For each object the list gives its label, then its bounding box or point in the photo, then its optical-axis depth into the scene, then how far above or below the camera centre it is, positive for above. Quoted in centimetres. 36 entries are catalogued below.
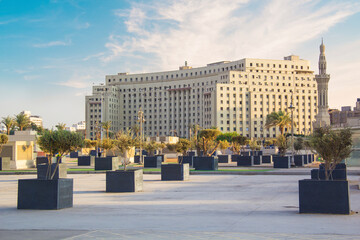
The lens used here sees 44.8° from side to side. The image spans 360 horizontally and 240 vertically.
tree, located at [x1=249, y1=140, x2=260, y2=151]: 6507 +186
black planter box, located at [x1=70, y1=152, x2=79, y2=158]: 7422 +57
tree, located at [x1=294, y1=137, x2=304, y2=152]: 5481 +151
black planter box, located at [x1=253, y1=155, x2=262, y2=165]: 4747 -29
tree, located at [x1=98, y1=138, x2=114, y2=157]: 4912 +159
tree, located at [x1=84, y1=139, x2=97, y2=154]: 6034 +210
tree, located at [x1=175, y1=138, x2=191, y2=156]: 3850 +104
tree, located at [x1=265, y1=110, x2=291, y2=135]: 9988 +888
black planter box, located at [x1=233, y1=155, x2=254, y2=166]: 4419 -27
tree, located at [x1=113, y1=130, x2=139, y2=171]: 2452 +79
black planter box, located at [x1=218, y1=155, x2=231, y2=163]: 5397 -18
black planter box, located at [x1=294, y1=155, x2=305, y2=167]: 4302 -29
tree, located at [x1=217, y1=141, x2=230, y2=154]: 5673 +178
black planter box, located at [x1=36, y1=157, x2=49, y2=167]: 4169 -14
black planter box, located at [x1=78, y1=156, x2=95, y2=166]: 4616 -28
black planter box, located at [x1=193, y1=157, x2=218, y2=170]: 3397 -42
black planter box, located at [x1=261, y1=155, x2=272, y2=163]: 5184 -15
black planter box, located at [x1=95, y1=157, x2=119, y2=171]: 3591 -40
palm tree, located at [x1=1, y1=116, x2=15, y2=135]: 8293 +711
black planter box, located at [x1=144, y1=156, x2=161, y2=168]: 4109 -38
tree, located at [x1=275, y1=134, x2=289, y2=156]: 4681 +154
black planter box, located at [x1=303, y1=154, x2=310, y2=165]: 4703 -22
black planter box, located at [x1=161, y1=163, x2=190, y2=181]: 2461 -80
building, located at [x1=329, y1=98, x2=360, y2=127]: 16273 +1622
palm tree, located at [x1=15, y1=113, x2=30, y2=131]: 9379 +815
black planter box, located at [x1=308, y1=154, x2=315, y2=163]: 5259 -12
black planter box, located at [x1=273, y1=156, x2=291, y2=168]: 3881 -43
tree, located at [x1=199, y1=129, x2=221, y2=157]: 3784 +177
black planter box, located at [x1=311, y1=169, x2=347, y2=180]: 1967 -78
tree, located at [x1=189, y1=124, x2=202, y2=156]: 4099 +134
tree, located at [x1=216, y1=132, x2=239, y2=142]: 12061 +600
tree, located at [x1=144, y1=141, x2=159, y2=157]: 5416 +136
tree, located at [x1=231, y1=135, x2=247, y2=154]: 6638 +251
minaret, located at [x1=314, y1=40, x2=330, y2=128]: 12044 +1825
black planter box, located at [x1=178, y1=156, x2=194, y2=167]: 4378 -13
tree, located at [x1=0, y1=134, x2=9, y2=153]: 4101 +186
